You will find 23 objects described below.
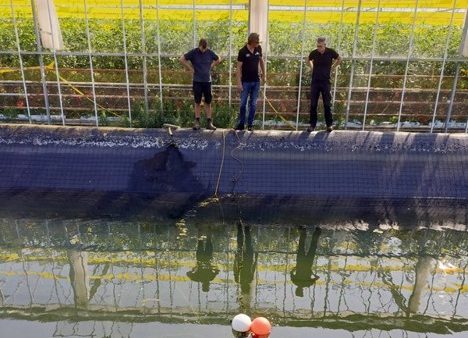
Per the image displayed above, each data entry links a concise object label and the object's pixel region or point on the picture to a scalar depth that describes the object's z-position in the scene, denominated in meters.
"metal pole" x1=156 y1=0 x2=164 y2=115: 6.82
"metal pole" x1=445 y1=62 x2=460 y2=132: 6.96
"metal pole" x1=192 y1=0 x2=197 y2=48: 6.84
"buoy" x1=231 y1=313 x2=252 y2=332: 3.71
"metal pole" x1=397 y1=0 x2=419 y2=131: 6.72
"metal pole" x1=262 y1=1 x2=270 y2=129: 6.83
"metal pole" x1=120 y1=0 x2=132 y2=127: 6.91
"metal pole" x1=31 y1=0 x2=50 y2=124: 6.93
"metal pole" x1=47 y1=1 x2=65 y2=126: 6.95
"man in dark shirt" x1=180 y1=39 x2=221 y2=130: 6.39
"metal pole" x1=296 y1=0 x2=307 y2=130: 6.74
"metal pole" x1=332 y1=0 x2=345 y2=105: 6.78
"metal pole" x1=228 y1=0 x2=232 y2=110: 6.79
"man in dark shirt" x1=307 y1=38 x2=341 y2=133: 6.29
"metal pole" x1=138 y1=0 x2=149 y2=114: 6.87
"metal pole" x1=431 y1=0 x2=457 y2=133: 6.65
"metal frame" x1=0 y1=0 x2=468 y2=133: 6.82
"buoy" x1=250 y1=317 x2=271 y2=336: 3.66
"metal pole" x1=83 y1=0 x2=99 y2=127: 6.79
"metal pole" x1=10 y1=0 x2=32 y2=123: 6.95
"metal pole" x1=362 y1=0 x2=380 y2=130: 6.71
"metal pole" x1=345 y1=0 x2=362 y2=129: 6.72
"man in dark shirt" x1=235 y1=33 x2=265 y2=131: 6.27
